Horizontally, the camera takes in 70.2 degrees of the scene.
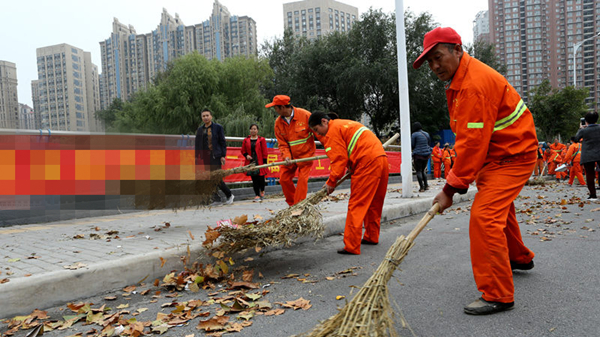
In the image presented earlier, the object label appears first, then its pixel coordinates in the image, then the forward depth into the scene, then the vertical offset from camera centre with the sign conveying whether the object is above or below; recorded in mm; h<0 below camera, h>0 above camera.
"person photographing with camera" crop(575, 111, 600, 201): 9047 -12
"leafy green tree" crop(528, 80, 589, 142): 38250 +3728
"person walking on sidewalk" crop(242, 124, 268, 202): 10094 +133
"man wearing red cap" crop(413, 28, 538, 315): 2785 +1
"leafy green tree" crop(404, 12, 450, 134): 30891 +4818
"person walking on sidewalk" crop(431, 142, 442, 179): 20750 -372
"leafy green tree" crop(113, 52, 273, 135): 29844 +5042
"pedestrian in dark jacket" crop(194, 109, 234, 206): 7891 +338
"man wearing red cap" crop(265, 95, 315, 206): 6074 +252
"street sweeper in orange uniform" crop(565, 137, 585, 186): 13539 -368
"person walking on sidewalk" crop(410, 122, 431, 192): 11613 +67
